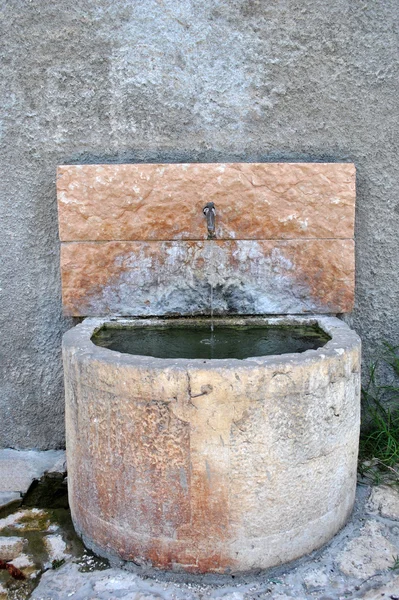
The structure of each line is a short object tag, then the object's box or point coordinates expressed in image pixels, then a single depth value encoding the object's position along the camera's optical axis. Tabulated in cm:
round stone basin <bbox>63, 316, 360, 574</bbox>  167
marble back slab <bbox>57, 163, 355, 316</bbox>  235
